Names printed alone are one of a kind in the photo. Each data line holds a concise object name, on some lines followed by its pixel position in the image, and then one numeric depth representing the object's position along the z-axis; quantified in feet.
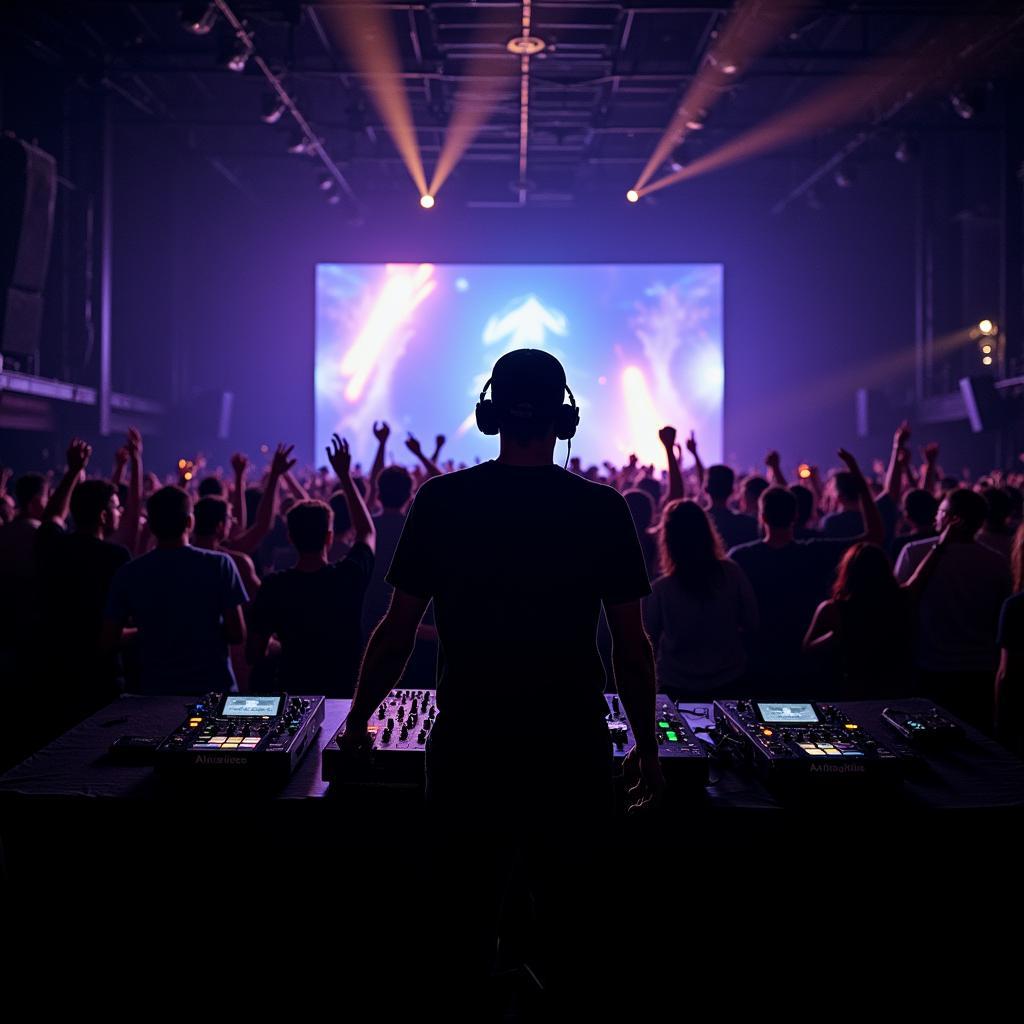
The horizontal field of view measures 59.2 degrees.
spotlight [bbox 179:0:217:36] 26.43
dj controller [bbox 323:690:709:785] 5.83
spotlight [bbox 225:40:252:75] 29.86
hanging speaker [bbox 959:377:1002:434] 38.09
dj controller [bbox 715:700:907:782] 5.78
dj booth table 5.69
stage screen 53.36
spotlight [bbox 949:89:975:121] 32.78
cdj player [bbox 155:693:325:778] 5.98
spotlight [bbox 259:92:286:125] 34.63
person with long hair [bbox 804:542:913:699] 10.20
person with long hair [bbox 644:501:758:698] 10.53
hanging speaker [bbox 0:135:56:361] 28.27
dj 5.30
